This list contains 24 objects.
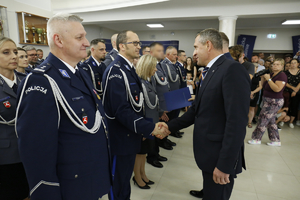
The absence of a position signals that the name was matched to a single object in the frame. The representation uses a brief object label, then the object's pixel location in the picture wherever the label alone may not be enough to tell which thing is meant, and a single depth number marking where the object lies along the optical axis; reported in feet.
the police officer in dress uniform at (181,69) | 15.07
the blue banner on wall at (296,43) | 29.87
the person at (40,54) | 19.25
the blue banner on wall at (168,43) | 35.58
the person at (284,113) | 16.55
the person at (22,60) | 8.69
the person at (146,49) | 12.81
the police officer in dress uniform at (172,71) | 13.29
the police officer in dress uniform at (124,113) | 5.52
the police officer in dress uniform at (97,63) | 11.81
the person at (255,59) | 21.70
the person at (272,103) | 12.02
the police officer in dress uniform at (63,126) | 2.98
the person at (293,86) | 16.37
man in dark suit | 4.14
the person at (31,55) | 12.63
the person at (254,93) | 15.66
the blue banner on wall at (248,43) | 31.69
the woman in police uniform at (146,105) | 7.79
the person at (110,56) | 11.71
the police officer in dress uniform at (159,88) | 9.94
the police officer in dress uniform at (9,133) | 4.99
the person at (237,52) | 9.75
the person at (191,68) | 23.64
